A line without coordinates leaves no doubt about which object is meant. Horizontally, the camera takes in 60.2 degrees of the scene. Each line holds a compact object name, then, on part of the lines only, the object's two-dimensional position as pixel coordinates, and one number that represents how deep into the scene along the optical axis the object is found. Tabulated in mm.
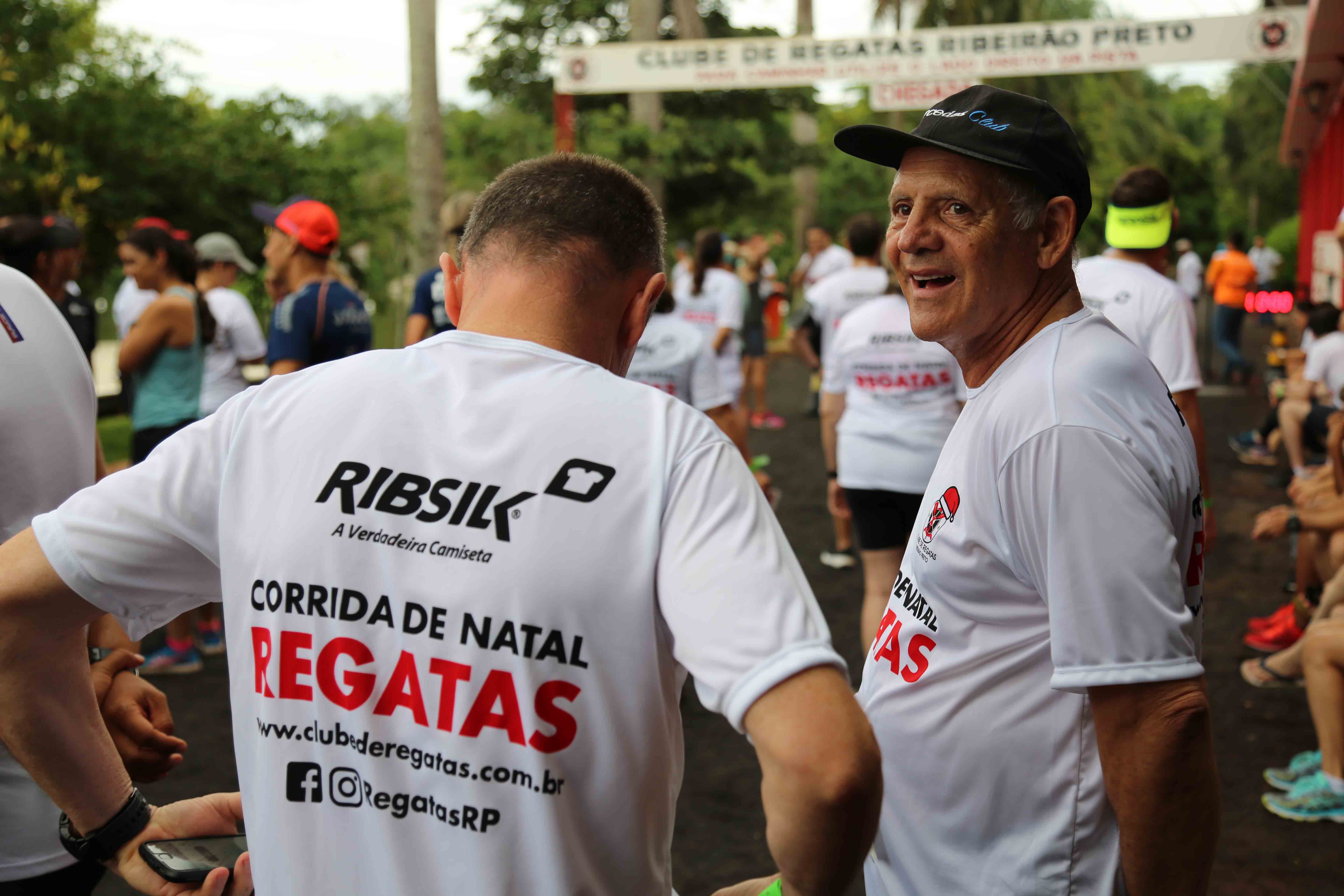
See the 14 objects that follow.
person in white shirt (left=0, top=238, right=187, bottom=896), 2113
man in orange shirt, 15555
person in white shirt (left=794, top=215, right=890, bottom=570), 7578
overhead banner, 12602
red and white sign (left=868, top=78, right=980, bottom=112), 13719
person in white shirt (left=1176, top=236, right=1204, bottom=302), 19734
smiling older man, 1692
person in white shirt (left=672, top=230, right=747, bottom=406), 9289
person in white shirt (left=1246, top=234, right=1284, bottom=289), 21906
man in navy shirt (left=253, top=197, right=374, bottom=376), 5293
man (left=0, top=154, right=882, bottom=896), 1323
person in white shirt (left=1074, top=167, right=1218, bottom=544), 4918
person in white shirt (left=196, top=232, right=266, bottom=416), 6469
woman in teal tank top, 5664
